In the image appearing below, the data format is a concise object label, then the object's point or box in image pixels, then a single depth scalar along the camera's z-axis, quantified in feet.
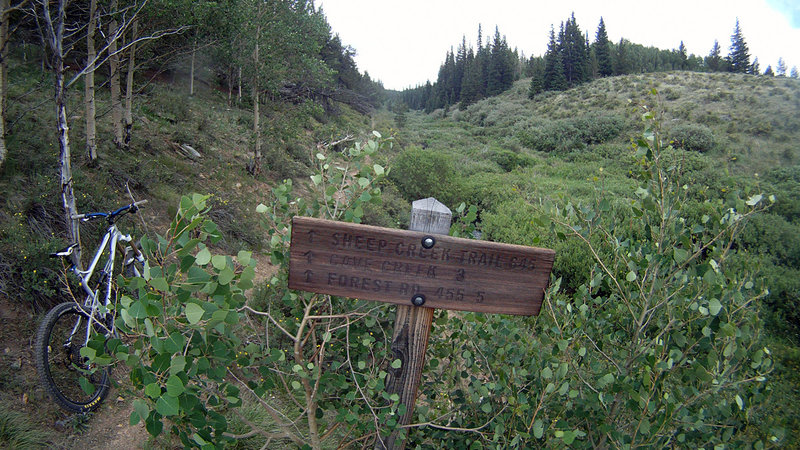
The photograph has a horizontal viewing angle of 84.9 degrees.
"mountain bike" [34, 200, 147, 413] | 10.03
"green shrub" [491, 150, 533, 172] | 72.71
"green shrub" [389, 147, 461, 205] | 45.70
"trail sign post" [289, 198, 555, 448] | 5.90
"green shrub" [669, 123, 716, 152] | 72.33
